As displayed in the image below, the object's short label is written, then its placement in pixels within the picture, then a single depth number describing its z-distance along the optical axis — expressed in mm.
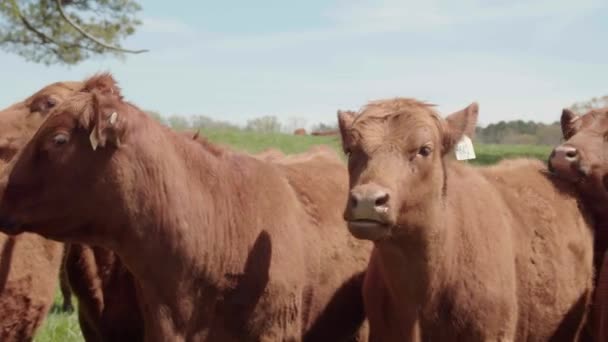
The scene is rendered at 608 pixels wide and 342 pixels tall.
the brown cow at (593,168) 5984
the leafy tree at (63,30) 18938
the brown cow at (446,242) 4551
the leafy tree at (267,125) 48031
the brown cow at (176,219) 4613
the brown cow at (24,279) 5406
